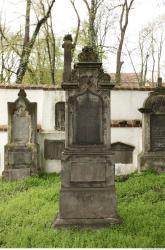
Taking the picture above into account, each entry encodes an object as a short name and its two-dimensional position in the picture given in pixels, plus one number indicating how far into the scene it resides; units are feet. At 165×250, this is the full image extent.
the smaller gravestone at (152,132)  41.11
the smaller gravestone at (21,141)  42.37
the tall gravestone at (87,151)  24.31
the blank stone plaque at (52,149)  45.60
